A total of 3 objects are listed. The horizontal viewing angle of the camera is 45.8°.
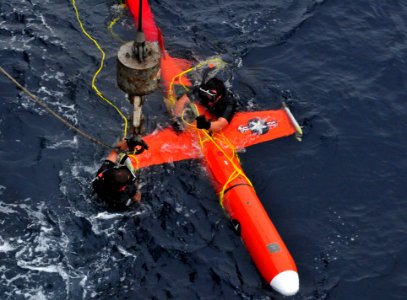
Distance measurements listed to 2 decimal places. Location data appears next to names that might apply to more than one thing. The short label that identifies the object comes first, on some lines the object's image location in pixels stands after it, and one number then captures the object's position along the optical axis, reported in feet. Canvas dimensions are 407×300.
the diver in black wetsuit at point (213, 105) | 31.04
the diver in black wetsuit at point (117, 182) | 24.97
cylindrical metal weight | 18.42
